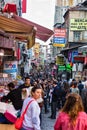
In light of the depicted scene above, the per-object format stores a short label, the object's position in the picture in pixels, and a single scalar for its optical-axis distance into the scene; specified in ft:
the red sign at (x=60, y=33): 60.50
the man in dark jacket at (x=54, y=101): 29.88
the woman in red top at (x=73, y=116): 10.88
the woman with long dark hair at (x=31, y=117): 12.86
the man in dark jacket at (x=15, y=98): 18.38
